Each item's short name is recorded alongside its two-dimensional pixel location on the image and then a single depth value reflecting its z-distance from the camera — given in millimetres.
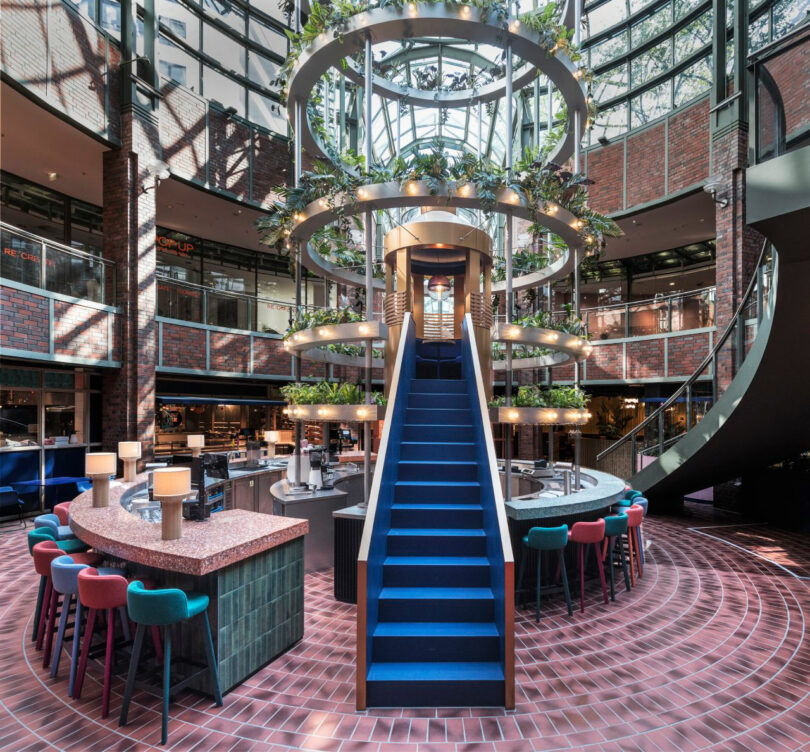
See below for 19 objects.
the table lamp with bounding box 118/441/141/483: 6109
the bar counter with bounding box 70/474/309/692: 3553
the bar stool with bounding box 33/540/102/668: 3941
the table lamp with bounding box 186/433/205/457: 7484
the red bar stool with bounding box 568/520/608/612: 5125
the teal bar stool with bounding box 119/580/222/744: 3146
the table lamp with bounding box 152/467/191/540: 3709
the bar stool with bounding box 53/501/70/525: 5406
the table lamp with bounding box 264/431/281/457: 9267
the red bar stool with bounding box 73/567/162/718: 3342
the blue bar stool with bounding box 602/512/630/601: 5348
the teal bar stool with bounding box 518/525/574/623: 4863
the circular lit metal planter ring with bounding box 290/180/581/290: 5207
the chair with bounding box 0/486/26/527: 8539
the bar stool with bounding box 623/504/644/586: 5672
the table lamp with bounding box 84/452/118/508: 4852
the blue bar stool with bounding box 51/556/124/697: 3562
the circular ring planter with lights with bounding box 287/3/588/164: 5066
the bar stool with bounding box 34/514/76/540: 4754
